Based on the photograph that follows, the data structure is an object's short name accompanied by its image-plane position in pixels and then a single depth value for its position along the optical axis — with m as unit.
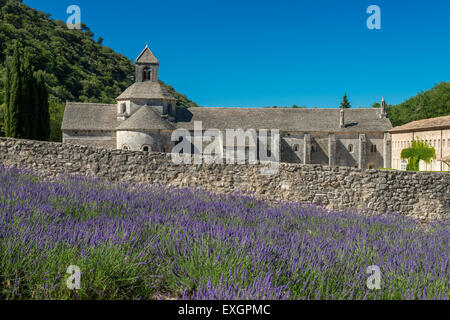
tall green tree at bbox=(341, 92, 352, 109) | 88.44
